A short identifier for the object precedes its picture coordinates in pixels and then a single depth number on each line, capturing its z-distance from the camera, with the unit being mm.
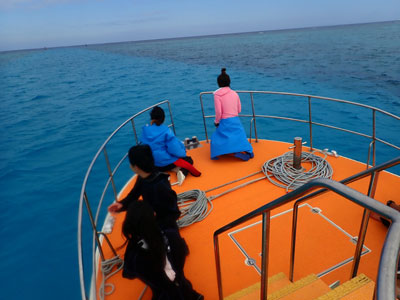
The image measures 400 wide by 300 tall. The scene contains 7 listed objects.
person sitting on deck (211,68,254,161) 4012
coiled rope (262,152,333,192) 3579
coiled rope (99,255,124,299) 2361
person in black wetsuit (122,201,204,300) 1426
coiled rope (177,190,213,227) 3033
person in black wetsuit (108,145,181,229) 2055
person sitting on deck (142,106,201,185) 3611
